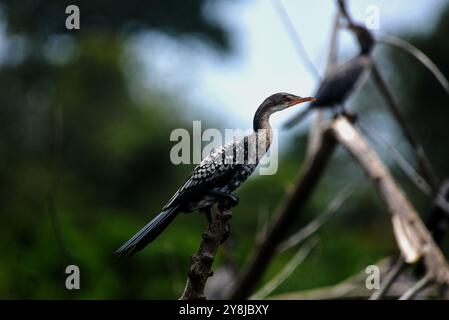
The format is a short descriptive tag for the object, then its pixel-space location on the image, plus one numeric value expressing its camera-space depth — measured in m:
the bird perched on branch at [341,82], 8.13
